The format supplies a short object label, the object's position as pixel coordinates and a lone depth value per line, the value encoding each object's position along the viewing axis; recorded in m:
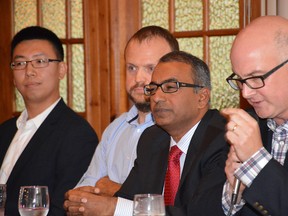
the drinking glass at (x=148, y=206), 3.16
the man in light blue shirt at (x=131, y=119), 5.45
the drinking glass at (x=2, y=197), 4.16
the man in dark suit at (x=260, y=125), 3.51
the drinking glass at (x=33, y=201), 3.83
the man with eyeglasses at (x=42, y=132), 5.79
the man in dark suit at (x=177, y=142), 4.32
